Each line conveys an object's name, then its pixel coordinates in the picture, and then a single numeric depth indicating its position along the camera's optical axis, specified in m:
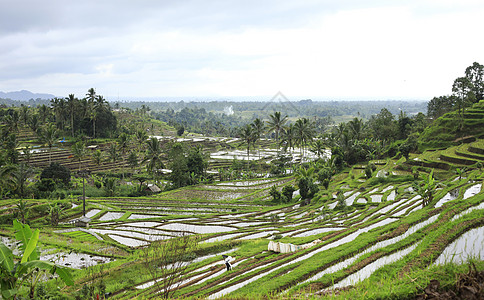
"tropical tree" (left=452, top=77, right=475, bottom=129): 52.37
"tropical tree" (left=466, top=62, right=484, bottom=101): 61.75
